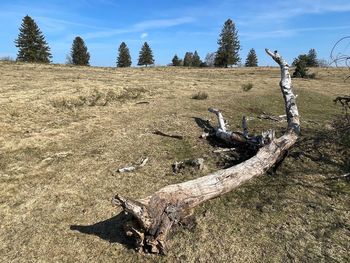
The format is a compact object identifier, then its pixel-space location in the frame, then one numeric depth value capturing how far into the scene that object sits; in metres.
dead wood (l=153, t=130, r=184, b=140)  8.95
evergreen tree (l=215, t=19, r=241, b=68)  59.09
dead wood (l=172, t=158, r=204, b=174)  7.03
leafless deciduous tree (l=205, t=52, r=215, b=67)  82.84
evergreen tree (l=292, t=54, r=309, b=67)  27.97
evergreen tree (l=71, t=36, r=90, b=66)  59.53
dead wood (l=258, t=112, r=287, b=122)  10.76
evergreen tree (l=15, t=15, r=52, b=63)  48.47
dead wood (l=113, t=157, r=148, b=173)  7.02
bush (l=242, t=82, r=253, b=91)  17.17
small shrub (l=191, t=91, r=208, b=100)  14.20
